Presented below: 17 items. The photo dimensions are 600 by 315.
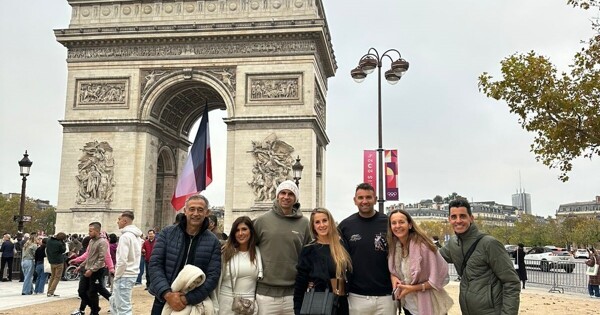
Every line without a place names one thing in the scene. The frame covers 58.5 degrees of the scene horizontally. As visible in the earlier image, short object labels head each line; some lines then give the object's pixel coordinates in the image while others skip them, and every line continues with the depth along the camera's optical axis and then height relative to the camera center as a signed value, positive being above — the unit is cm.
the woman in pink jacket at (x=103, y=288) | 921 -96
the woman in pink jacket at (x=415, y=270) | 452 -30
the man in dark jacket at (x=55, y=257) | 1330 -68
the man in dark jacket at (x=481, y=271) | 412 -28
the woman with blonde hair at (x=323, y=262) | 451 -24
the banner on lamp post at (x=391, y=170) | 1376 +164
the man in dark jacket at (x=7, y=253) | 1709 -77
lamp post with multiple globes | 1238 +403
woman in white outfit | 495 -32
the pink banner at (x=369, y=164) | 1577 +204
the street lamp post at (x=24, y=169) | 1847 +206
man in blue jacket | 462 -20
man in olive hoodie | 503 -15
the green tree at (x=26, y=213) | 7244 +189
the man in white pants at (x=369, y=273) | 464 -34
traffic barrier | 1858 -176
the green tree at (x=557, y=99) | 942 +247
